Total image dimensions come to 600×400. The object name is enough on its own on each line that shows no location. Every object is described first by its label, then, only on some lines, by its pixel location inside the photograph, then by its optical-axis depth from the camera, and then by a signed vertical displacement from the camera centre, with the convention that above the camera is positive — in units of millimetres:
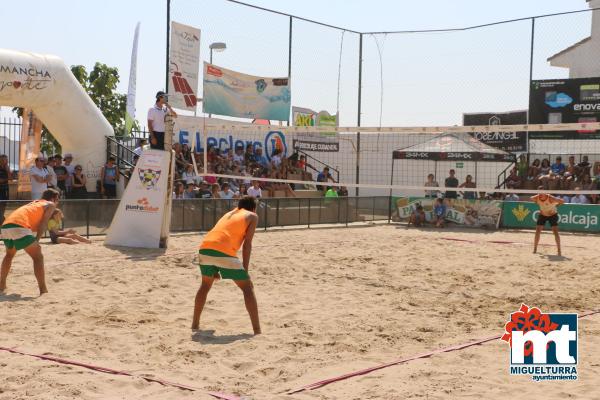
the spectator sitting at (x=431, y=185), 18353 -11
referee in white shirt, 11352 +908
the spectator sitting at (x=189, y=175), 16328 +16
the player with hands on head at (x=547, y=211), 12523 -388
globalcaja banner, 16969 -642
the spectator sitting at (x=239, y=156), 18120 +545
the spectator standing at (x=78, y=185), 14164 -235
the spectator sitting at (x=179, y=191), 15008 -307
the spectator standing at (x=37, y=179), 12891 -134
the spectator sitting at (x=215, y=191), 15148 -282
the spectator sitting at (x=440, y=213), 18219 -689
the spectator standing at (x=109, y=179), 14547 -112
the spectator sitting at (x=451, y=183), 18828 +49
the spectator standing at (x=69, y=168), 14258 +82
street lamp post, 17203 +3018
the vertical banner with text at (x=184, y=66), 16203 +2435
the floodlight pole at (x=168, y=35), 16016 +3013
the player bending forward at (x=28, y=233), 7598 -633
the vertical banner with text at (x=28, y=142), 14344 +563
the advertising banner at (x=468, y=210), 18094 -614
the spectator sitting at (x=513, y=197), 18688 -253
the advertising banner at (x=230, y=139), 17953 +1017
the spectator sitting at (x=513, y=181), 18439 +154
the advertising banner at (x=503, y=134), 20333 +1489
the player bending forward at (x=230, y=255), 6109 -634
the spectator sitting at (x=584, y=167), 17922 +549
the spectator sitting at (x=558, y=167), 18516 +540
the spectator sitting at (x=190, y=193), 15172 -338
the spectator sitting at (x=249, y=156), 18609 +555
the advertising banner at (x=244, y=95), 17906 +2115
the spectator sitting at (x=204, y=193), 15438 -335
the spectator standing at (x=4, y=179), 13023 -157
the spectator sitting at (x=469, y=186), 18073 -98
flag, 17550 +2095
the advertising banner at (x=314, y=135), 20609 +1314
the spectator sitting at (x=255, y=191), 16322 -275
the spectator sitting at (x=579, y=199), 17500 -229
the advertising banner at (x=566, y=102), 19625 +2282
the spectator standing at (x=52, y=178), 13248 -113
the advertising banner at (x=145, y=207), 11500 -495
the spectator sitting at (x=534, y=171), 18581 +420
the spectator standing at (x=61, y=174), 14102 -39
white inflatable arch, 12961 +1284
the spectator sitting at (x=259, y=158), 19016 +529
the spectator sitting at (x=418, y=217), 18484 -815
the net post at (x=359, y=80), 20625 +2809
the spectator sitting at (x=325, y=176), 19203 +120
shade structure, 18906 +881
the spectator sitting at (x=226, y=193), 15547 -323
